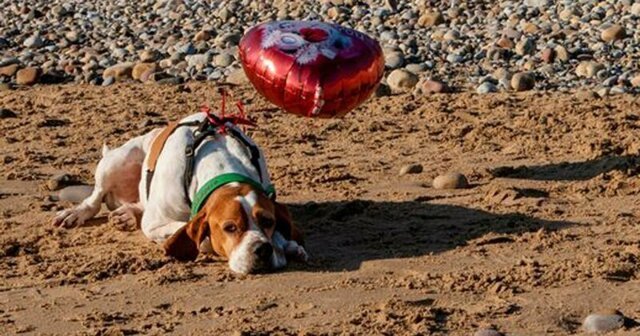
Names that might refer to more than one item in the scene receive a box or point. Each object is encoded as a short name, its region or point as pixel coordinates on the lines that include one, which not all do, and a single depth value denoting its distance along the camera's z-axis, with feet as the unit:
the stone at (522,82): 39.68
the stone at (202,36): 50.06
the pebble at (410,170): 31.81
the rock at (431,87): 39.83
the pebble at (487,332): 21.03
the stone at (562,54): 42.45
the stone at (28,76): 44.14
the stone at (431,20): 48.80
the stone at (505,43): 44.39
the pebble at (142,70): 44.16
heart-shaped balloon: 27.91
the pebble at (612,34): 44.29
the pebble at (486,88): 39.58
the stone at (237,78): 42.34
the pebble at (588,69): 40.73
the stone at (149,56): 47.25
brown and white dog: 24.21
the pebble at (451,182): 30.25
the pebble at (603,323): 21.18
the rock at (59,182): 31.69
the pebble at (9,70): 45.44
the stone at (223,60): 45.24
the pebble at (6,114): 39.04
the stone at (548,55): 42.52
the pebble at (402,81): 40.47
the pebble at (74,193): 30.55
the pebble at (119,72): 44.52
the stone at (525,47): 43.65
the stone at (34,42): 51.72
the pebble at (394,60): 43.06
